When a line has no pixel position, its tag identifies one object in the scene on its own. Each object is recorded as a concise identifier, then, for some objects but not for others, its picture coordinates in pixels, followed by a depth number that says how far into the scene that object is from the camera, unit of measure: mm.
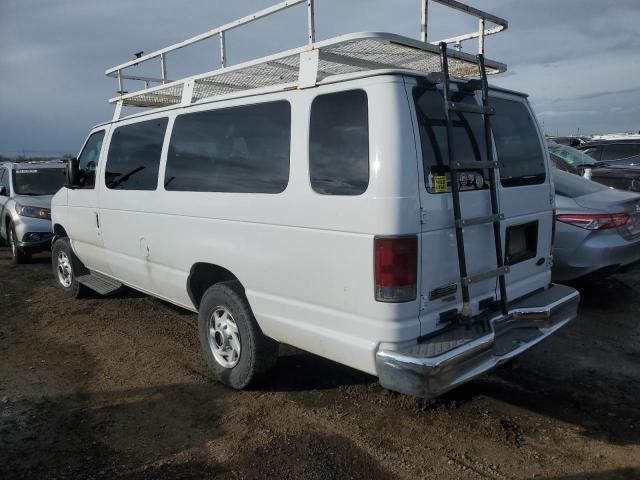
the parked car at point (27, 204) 8977
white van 2893
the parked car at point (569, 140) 17812
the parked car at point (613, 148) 11414
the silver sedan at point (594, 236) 5312
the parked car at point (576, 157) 9812
